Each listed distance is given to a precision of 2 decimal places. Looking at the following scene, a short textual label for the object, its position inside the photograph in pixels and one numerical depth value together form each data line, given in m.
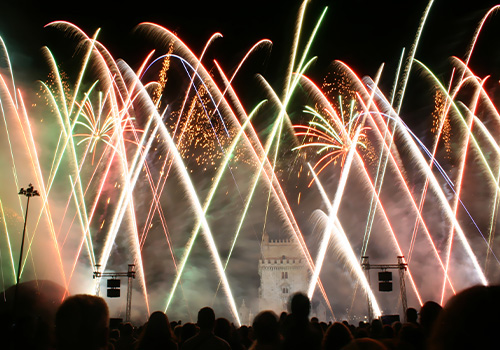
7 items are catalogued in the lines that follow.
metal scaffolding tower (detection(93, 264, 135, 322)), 23.75
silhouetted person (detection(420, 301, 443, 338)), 5.08
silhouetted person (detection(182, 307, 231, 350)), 4.65
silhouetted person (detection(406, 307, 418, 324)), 7.26
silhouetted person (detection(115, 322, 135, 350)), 7.07
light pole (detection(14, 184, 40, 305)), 19.94
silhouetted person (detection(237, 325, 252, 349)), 8.29
